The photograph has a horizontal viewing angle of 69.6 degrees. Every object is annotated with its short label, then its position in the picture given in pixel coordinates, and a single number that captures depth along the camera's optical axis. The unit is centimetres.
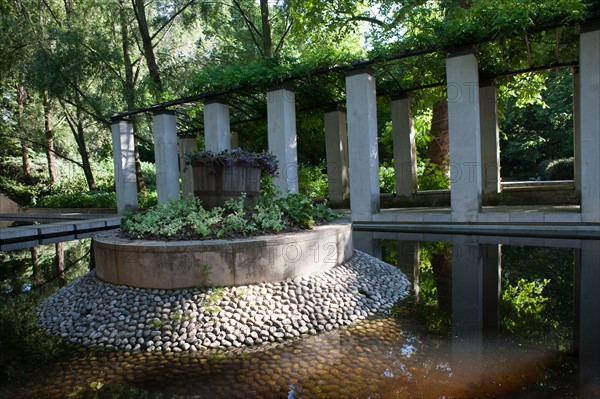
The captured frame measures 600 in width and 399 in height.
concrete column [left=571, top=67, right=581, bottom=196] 1191
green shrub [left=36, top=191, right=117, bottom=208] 1956
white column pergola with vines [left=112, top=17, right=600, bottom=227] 868
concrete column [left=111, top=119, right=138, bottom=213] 1573
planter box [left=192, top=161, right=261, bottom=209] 628
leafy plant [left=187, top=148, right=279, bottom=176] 619
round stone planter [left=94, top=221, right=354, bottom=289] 474
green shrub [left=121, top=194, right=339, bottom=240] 534
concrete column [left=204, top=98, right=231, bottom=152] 1348
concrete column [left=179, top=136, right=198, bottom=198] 1946
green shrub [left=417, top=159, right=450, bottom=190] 1505
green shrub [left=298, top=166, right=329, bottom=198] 1677
